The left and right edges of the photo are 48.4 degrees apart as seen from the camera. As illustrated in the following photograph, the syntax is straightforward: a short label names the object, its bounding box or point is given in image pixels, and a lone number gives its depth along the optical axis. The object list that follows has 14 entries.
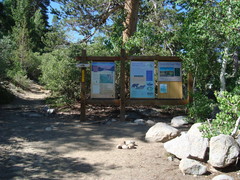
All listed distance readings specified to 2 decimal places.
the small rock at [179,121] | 7.64
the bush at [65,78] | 10.74
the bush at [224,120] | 4.03
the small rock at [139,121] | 7.89
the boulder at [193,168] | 4.09
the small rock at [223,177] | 3.63
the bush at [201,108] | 7.06
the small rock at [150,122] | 7.79
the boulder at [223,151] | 4.05
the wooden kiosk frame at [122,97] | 8.22
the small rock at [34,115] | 9.30
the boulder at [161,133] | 5.70
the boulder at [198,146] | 4.38
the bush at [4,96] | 12.78
